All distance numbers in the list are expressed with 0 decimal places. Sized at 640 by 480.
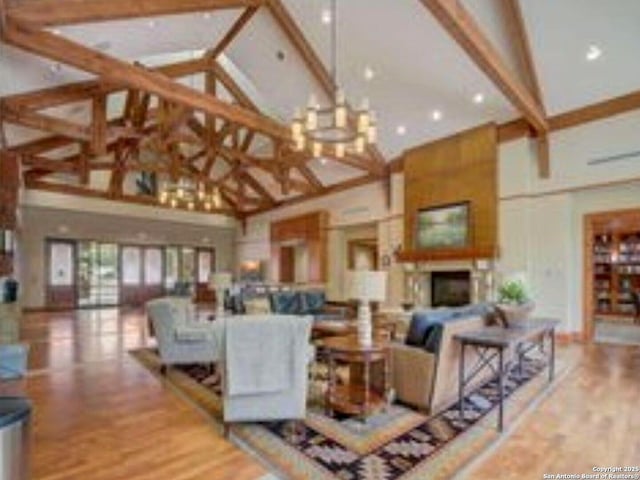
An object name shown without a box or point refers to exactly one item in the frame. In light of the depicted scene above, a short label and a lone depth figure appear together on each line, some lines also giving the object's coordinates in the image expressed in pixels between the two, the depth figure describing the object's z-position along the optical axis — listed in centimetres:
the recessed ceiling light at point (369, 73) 808
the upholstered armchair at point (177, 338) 525
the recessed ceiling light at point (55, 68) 681
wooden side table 362
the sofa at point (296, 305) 710
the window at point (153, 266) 1519
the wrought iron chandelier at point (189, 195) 962
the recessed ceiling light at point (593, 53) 602
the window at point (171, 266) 1568
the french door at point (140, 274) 1469
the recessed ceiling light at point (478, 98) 764
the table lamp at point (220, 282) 702
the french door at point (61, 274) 1316
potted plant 443
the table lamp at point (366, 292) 381
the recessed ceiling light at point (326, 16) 710
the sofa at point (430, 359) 379
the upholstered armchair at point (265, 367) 323
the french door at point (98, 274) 1383
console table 354
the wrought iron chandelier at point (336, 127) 510
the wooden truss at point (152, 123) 537
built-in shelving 1120
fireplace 916
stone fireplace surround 834
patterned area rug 282
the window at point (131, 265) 1470
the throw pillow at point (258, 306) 719
